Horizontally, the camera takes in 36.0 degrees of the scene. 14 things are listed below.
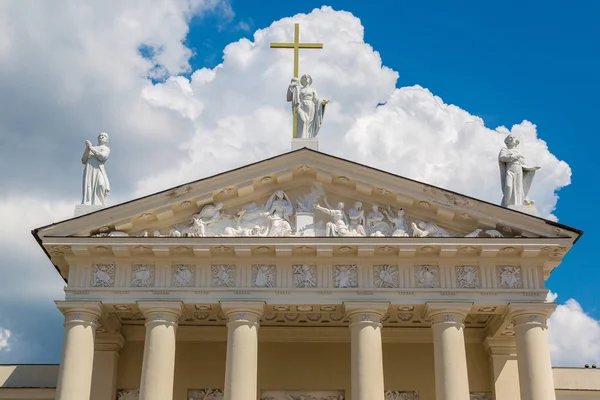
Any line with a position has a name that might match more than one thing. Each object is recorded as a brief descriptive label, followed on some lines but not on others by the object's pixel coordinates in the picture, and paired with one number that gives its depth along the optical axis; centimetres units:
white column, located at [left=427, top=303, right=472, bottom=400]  2333
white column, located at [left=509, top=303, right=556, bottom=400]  2342
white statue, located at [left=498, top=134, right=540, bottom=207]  2569
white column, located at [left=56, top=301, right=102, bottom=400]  2348
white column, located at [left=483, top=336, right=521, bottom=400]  2662
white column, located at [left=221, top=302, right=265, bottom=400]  2329
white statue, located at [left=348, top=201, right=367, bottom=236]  2509
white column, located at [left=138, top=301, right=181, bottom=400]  2336
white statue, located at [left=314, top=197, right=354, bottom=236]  2478
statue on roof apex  2686
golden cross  2789
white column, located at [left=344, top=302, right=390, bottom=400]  2325
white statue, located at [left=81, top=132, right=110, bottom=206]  2581
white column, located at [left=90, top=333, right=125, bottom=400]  2655
